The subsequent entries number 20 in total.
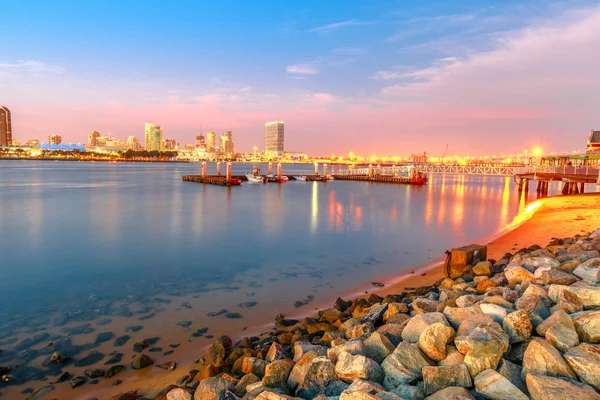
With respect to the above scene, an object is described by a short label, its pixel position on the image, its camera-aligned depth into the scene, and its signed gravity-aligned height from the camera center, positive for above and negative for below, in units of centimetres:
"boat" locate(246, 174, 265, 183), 5860 -239
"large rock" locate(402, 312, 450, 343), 478 -204
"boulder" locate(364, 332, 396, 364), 446 -218
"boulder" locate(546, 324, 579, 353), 397 -180
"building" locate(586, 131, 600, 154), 4497 +343
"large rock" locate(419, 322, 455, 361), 420 -196
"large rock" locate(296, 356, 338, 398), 399 -231
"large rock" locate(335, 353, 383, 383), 389 -214
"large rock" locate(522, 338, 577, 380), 363 -190
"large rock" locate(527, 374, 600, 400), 320 -192
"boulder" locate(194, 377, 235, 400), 429 -261
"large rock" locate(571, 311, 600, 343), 416 -177
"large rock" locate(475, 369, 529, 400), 341 -203
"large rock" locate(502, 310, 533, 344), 432 -184
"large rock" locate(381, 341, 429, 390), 390 -214
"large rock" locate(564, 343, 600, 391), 351 -185
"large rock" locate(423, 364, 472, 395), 368 -207
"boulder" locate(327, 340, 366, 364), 432 -213
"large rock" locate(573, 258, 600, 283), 606 -169
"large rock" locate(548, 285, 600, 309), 495 -167
